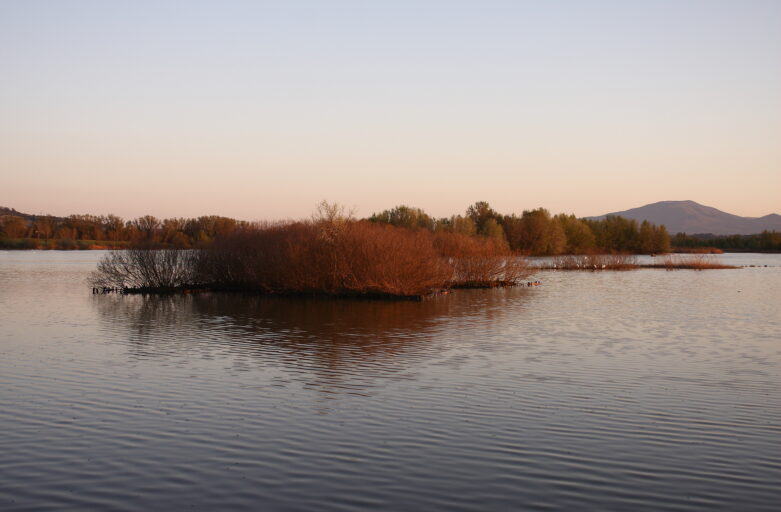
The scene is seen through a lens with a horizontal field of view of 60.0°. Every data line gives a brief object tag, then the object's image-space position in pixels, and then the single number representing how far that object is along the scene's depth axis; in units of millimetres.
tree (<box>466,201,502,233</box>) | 117188
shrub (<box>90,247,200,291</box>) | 40844
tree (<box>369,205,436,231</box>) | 104188
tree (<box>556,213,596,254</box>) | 114581
